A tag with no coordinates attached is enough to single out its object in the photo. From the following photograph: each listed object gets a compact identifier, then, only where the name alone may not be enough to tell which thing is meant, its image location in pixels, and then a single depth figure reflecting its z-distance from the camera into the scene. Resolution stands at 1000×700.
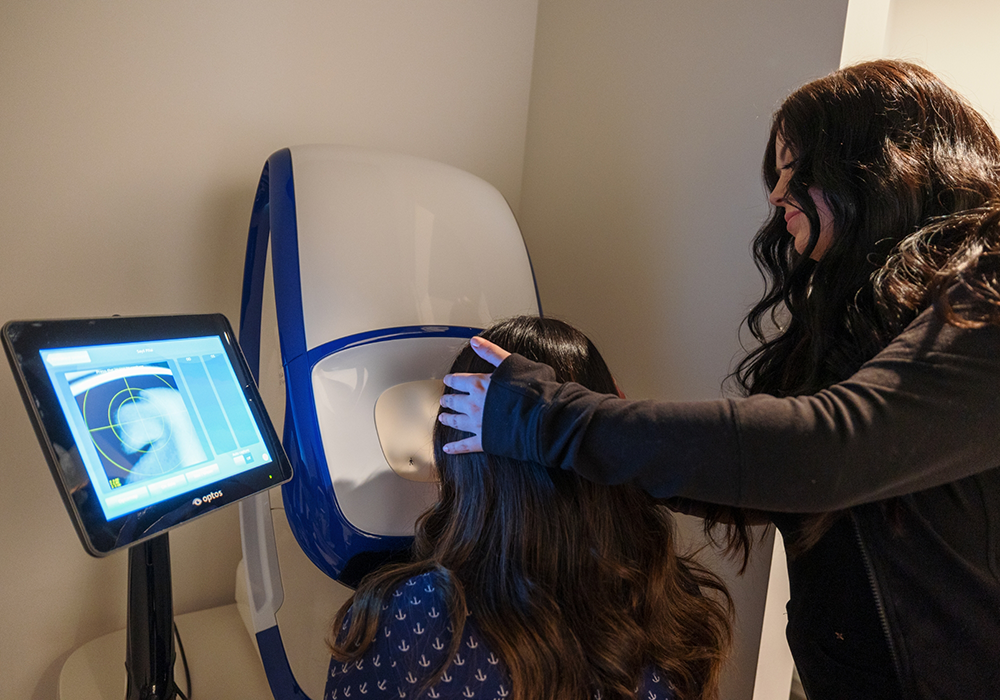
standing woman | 0.64
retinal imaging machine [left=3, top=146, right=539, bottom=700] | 0.70
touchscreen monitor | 0.65
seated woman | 0.73
